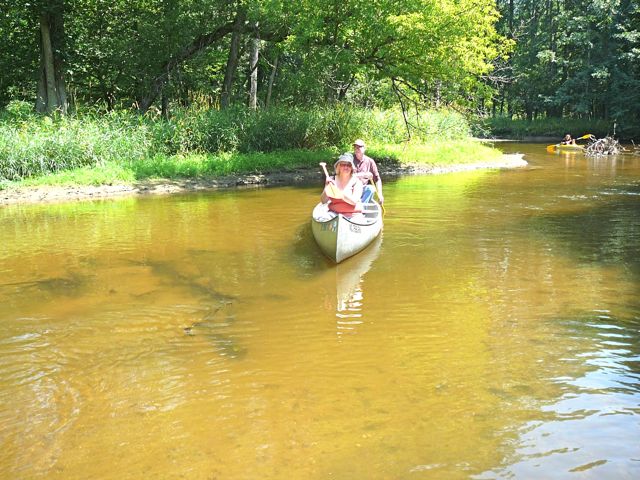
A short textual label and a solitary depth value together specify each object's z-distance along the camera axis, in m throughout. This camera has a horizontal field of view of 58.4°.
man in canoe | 11.09
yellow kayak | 30.16
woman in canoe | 8.97
